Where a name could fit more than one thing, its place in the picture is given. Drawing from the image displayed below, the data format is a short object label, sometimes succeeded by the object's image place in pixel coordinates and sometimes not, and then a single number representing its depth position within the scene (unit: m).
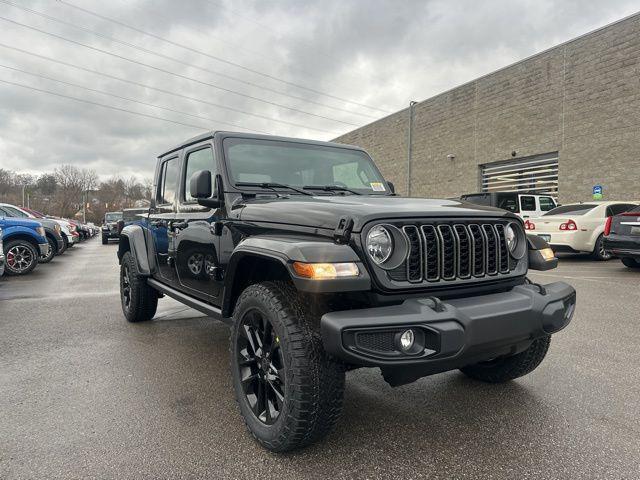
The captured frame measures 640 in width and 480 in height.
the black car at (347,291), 2.07
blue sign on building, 15.10
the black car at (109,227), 22.90
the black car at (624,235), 8.25
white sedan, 10.57
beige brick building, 14.38
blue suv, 10.28
